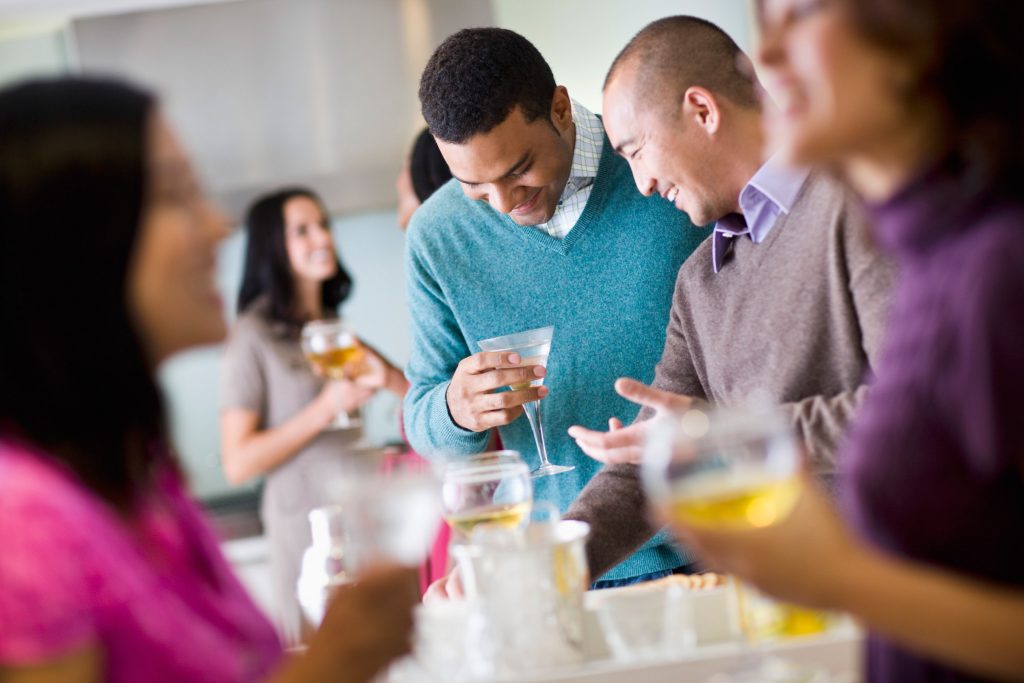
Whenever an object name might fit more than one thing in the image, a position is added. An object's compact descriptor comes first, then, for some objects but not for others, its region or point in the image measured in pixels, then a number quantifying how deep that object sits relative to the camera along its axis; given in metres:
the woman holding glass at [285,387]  3.84
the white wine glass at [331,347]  3.33
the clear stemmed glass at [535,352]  2.39
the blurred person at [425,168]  3.32
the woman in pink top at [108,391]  1.03
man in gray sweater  1.88
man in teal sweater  2.48
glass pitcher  1.47
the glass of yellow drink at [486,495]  1.70
